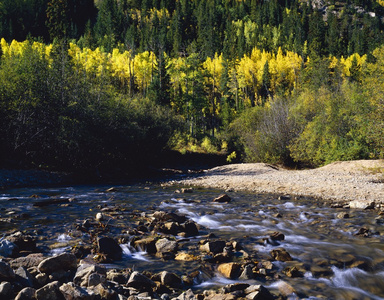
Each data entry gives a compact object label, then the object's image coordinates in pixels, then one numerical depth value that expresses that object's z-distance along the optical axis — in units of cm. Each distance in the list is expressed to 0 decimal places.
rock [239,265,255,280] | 565
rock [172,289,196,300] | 448
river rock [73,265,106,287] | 484
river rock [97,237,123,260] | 653
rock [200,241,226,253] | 688
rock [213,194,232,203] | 1358
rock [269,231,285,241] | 801
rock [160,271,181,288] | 525
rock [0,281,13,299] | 418
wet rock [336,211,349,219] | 1030
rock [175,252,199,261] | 646
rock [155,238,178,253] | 692
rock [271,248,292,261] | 659
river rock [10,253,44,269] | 538
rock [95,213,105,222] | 945
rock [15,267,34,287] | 461
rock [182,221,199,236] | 837
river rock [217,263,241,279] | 570
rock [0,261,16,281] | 456
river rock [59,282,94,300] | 412
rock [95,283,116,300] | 432
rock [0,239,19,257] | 609
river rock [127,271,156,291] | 495
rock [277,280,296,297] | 511
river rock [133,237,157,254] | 699
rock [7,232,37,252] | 654
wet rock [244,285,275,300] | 470
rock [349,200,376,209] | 1160
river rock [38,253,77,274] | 515
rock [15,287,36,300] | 408
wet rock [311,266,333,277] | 596
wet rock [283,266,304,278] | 580
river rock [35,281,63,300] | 412
